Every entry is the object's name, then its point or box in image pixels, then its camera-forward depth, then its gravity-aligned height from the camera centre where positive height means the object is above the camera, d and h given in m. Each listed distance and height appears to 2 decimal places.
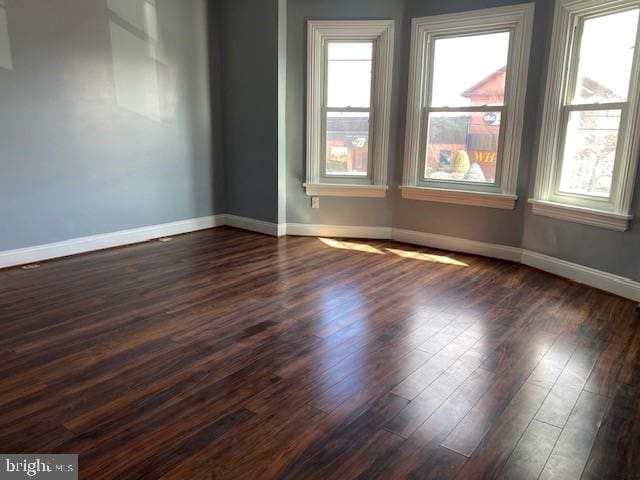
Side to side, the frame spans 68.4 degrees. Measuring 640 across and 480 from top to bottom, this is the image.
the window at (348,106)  4.86 +0.35
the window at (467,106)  4.27 +0.35
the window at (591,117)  3.53 +0.22
